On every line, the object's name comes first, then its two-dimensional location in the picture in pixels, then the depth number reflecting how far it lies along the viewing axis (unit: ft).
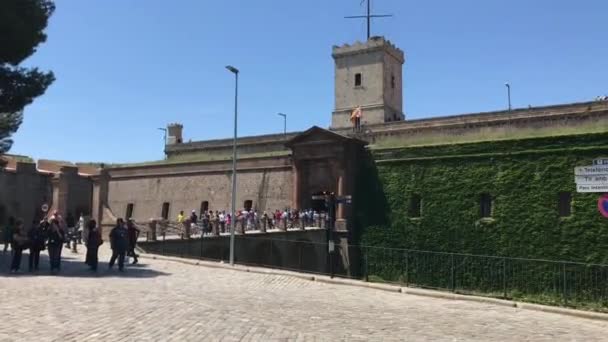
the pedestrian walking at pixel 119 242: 65.10
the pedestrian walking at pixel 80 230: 104.84
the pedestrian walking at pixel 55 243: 60.75
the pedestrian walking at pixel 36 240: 61.26
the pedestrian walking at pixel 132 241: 74.52
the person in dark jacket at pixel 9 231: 64.69
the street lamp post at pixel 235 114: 86.79
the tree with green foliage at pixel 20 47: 69.82
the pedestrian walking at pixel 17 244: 59.82
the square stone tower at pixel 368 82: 173.06
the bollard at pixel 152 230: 97.60
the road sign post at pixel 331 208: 69.26
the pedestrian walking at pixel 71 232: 92.39
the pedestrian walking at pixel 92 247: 63.57
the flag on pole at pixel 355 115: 148.84
